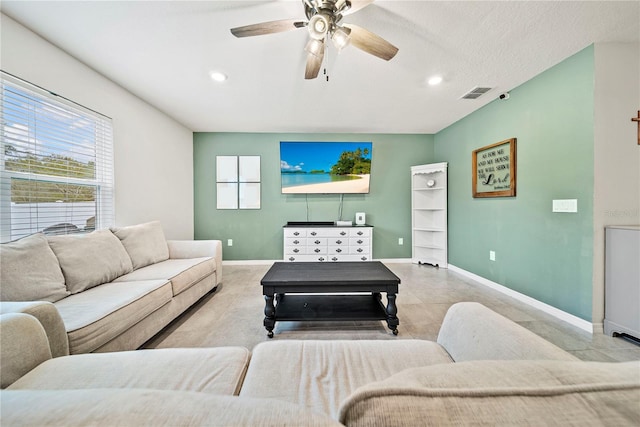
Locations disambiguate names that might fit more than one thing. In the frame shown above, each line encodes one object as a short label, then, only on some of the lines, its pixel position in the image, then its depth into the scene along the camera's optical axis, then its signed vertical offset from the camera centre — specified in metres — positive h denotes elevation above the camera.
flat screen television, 4.17 +0.80
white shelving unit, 4.04 -0.07
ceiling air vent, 2.70 +1.44
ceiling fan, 1.44 +1.21
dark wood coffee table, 1.91 -0.65
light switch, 2.10 +0.06
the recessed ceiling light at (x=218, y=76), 2.39 +1.42
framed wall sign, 2.74 +0.54
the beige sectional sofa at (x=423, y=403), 0.32 -0.28
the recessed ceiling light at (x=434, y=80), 2.49 +1.44
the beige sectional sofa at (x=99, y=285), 1.30 -0.57
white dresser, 3.90 -0.56
